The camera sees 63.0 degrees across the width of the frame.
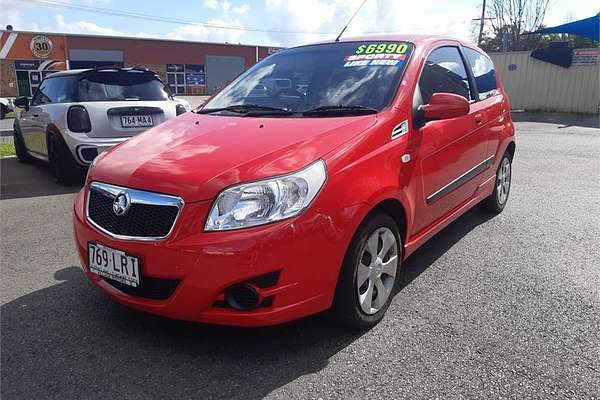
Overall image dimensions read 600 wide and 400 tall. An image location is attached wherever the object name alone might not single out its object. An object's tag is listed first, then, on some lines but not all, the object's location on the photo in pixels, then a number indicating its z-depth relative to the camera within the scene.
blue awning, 16.72
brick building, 36.25
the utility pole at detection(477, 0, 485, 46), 31.27
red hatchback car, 2.26
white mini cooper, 6.29
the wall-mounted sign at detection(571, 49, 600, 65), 16.38
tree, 30.97
